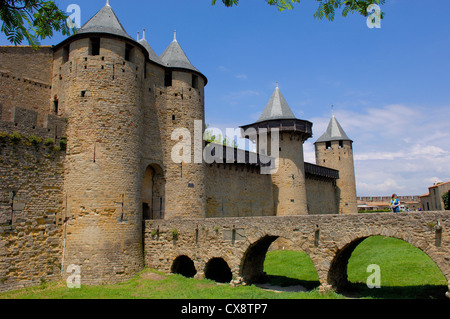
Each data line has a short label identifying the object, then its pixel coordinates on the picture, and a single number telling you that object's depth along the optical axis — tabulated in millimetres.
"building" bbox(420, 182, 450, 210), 41981
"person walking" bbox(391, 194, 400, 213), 14342
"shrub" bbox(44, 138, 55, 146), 15273
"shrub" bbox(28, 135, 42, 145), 14844
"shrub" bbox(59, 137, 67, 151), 15719
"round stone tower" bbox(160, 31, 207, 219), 19000
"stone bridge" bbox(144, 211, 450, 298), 11141
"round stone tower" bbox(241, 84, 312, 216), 27250
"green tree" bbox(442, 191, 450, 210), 32938
